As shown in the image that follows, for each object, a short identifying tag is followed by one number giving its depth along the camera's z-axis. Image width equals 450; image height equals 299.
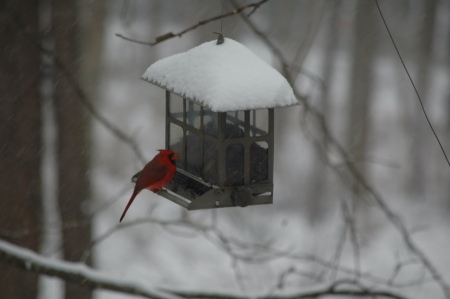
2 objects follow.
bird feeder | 7.91
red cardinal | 8.35
